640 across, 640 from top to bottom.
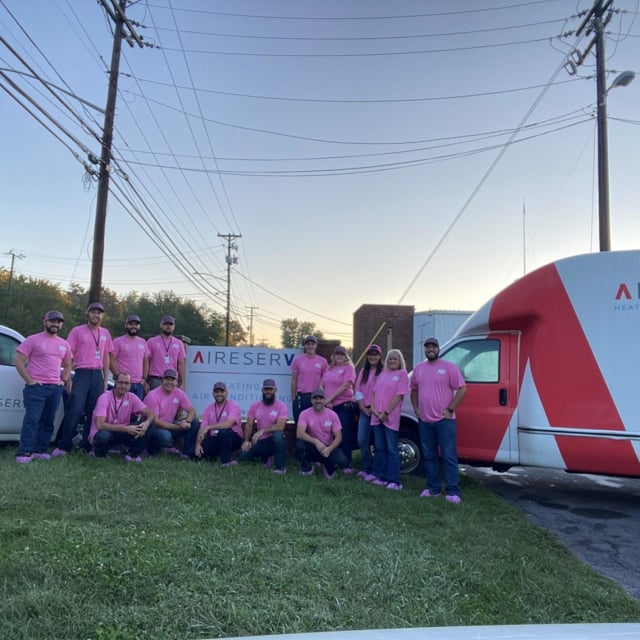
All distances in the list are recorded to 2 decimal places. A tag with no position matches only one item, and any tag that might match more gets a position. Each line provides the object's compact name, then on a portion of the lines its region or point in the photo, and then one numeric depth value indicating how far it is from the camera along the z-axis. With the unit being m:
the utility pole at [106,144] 13.52
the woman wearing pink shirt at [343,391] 7.72
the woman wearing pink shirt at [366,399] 7.30
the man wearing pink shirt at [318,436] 7.23
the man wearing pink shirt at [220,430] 7.53
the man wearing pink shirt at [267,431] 7.34
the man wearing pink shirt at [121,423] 7.04
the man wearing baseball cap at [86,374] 7.36
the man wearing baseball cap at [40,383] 6.84
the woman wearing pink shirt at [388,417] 6.82
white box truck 6.57
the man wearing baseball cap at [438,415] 6.45
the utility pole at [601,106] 13.24
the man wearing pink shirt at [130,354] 7.77
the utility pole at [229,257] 52.28
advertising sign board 9.45
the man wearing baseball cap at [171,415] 7.47
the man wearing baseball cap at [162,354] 8.26
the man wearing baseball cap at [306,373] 8.12
